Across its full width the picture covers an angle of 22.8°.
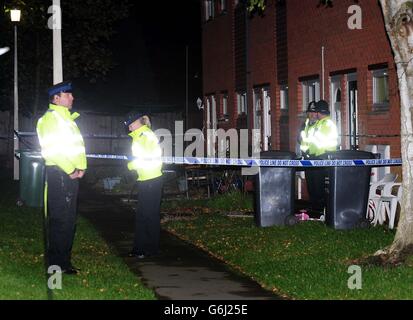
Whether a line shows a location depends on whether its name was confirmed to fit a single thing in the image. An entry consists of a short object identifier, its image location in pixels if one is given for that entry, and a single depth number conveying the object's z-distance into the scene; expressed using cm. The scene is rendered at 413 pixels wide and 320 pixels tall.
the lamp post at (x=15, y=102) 2914
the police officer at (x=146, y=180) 1253
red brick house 1764
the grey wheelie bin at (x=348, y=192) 1458
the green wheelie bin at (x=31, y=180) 1986
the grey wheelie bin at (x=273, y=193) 1534
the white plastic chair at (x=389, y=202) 1458
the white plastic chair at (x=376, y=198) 1521
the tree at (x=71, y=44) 3372
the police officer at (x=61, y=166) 1083
